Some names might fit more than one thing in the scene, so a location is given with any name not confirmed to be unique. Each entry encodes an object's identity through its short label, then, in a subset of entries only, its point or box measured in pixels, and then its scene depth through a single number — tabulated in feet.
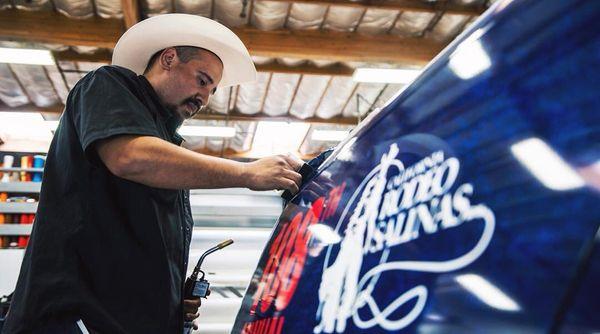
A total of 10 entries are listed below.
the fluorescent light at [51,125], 29.66
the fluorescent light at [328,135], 31.07
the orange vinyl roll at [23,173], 23.16
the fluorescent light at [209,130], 29.01
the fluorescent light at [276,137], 31.65
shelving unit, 21.83
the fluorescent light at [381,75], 22.45
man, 3.82
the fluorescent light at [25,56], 20.17
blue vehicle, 1.28
